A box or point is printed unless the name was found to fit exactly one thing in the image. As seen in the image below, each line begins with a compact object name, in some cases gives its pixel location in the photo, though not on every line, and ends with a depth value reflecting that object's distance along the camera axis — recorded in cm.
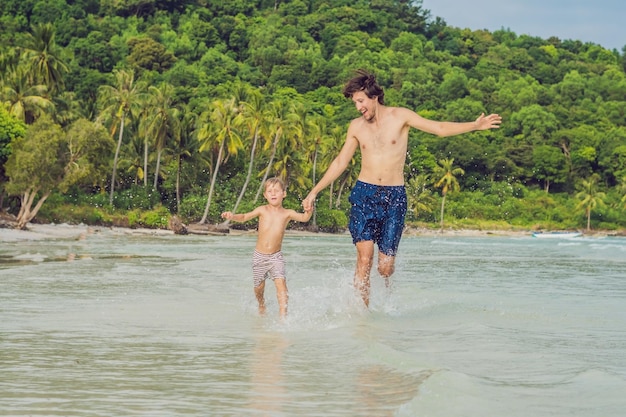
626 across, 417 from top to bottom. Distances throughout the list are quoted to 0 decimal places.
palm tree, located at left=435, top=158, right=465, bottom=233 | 8056
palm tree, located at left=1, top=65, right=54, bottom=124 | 4572
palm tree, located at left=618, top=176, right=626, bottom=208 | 8866
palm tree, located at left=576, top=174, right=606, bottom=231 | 8394
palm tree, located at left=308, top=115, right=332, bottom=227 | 6572
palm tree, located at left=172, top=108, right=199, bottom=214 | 5866
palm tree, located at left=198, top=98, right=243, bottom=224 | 5512
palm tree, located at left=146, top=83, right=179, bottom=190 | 5519
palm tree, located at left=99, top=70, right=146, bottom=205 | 5516
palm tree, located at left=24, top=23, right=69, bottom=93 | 5194
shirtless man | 843
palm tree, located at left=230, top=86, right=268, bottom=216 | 5644
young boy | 875
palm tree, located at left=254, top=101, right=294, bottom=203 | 5978
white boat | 7125
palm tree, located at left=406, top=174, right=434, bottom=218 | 7769
